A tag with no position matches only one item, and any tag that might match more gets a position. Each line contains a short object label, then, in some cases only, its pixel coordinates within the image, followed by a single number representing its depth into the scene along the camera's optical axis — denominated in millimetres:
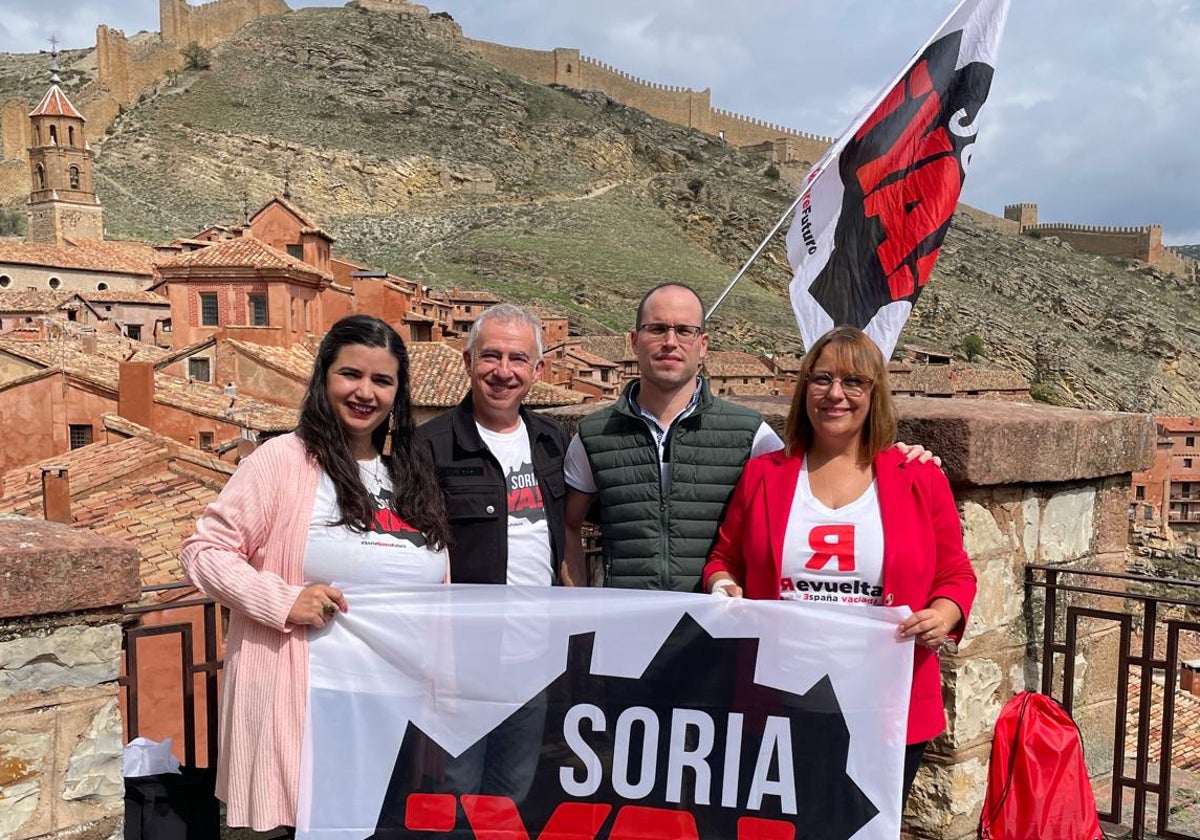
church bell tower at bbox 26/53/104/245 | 56094
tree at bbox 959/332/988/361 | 53750
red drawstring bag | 3197
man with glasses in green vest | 3307
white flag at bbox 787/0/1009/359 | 4730
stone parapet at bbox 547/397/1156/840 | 3395
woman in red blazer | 2934
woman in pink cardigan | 2893
